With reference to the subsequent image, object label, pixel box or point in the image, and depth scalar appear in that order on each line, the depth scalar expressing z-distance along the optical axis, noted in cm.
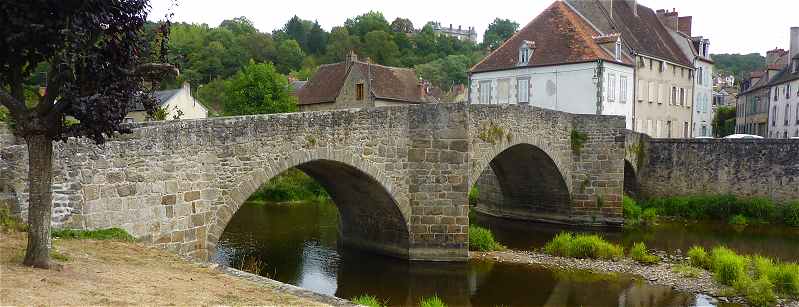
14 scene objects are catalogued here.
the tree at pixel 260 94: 3250
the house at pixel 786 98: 3228
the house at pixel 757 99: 3691
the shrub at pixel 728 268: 1288
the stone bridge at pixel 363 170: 882
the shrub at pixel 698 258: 1459
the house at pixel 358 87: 3073
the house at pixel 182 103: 3266
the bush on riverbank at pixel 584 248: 1552
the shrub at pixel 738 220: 2155
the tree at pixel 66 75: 571
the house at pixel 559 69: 2506
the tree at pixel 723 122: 4612
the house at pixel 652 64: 2753
